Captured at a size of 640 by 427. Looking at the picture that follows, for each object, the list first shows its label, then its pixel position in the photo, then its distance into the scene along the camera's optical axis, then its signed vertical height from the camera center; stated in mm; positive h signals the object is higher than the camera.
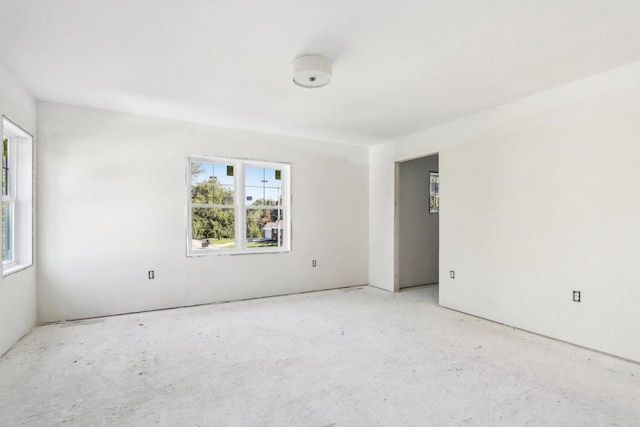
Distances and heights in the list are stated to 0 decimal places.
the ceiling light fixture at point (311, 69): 2611 +1066
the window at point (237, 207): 4660 +65
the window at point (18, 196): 3330 +158
